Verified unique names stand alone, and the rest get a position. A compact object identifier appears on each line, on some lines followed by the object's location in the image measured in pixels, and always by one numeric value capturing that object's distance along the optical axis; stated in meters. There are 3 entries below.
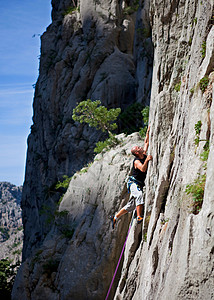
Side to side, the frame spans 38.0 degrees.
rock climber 10.50
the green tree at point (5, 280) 21.26
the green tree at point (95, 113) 22.56
